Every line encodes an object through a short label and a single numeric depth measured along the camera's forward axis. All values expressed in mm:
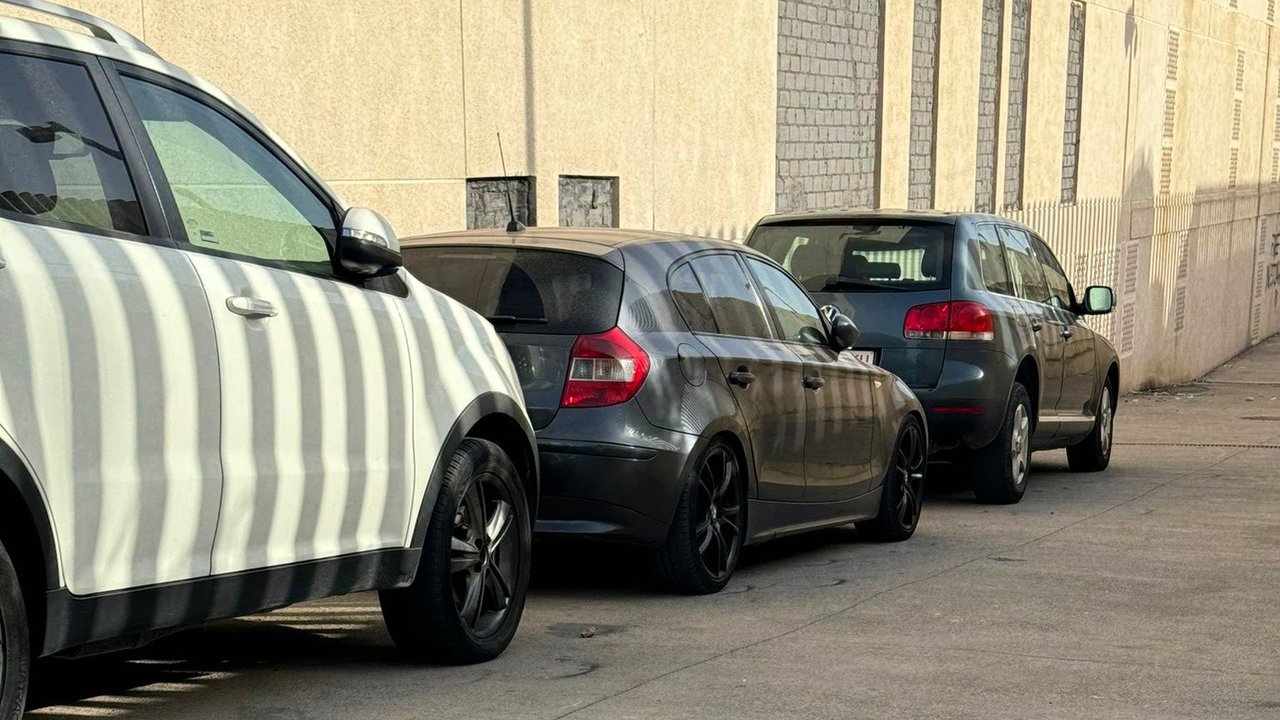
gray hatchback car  7496
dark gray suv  11758
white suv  4379
